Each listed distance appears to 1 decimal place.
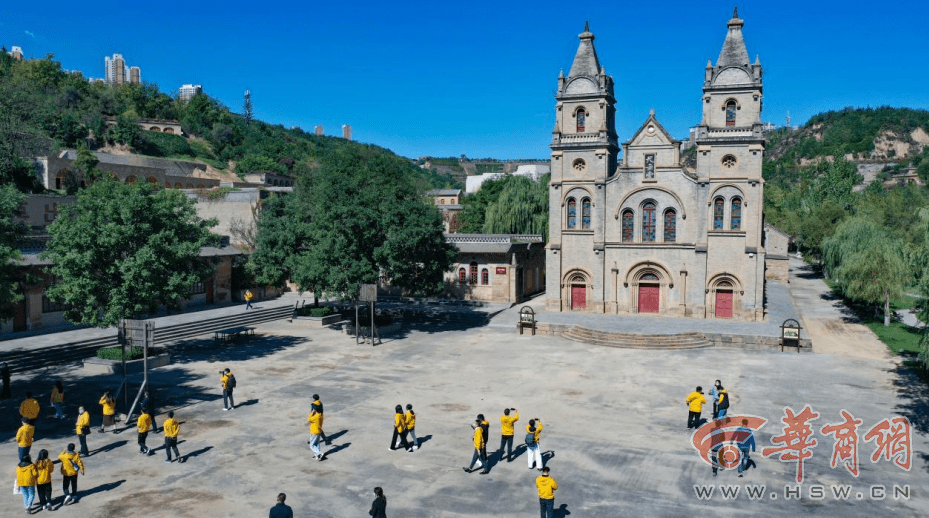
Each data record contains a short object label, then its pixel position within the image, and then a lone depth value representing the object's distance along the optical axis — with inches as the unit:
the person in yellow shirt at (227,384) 751.1
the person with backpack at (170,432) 595.8
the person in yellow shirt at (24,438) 571.5
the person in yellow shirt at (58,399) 725.3
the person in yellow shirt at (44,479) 487.8
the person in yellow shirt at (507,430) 605.0
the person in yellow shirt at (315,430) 607.8
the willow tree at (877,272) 1393.9
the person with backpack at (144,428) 613.0
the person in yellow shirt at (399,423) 625.6
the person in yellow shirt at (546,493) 454.3
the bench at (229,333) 1208.2
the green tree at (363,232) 1211.2
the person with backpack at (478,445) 565.3
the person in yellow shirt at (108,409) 682.8
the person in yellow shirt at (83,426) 605.3
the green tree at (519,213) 2297.0
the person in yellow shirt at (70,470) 502.6
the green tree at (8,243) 749.3
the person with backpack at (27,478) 479.2
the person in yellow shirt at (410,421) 628.4
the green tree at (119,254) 888.9
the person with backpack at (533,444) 582.2
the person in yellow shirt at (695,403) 689.0
